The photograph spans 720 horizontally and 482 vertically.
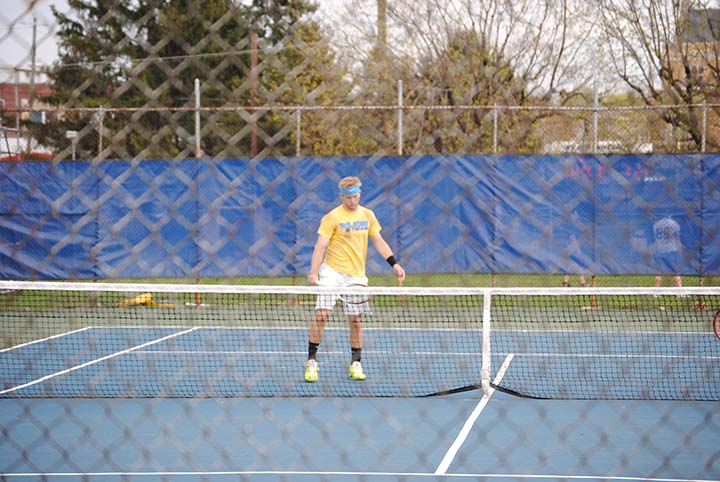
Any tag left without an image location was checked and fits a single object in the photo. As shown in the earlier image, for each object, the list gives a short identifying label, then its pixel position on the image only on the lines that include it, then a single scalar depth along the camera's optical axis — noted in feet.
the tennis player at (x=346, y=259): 44.16
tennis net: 42.32
